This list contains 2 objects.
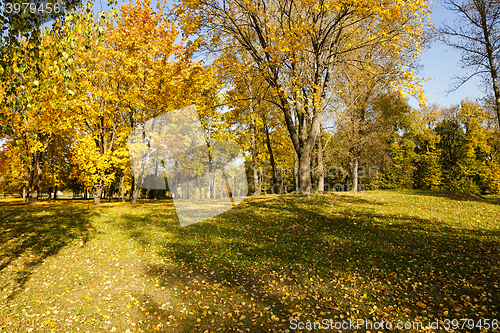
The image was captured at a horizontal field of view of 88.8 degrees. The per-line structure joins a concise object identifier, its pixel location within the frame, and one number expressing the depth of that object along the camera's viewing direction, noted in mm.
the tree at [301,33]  12422
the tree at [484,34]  13578
